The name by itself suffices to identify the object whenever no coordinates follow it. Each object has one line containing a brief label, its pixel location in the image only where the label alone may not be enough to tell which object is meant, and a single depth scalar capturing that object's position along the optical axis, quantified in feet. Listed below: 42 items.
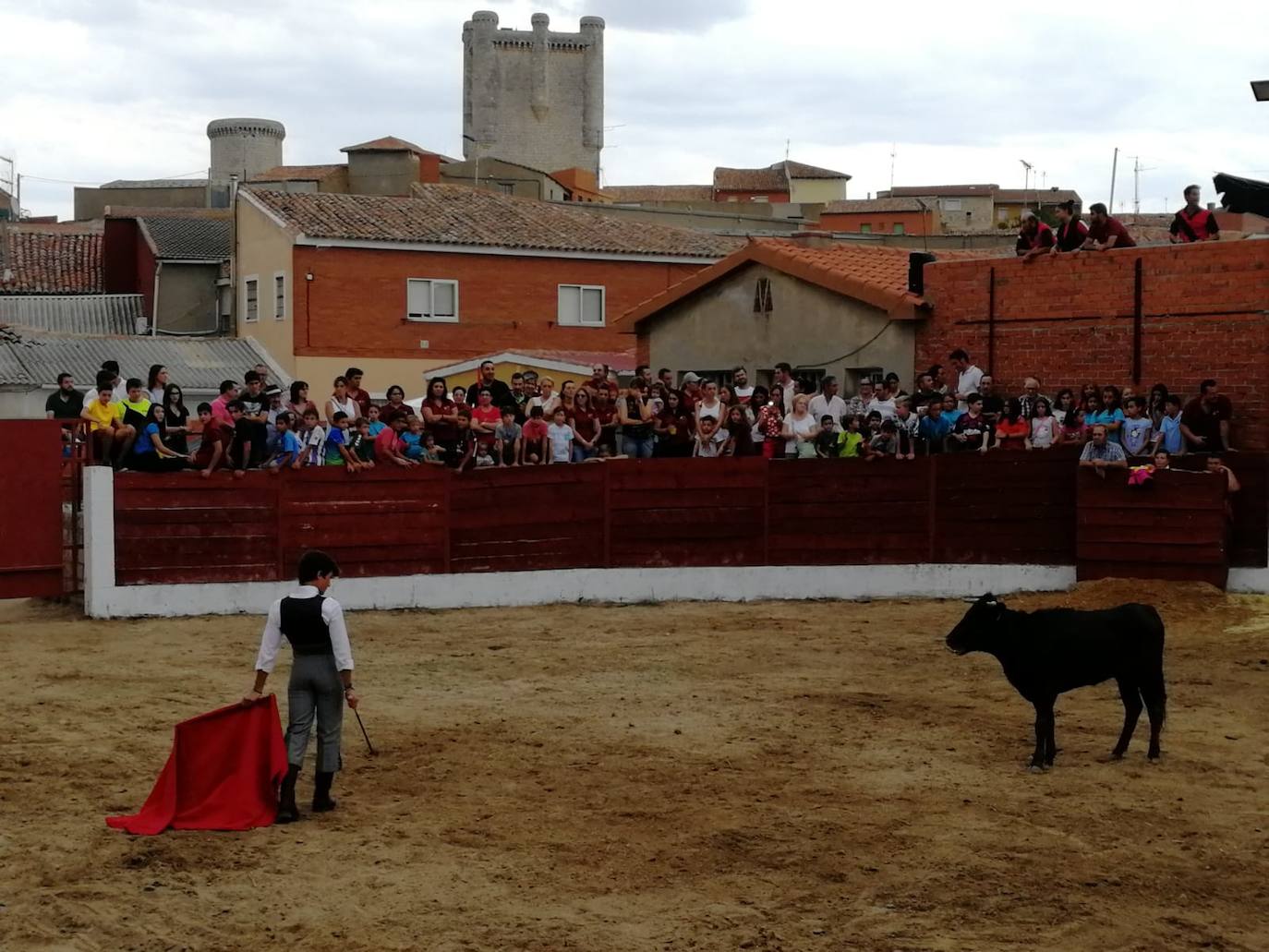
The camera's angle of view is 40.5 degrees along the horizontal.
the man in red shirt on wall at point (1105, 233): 65.10
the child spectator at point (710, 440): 60.49
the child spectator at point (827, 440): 61.00
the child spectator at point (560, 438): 59.11
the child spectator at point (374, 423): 57.90
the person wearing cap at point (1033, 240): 67.82
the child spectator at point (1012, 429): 59.52
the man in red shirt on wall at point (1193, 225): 64.28
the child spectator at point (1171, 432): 56.24
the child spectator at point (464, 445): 58.54
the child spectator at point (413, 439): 58.03
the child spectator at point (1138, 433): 56.75
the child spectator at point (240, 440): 55.77
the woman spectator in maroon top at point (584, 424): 59.82
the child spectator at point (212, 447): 55.31
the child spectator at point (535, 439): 59.00
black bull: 33.42
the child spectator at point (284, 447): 56.08
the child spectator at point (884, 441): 60.49
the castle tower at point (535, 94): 371.56
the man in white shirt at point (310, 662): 29.32
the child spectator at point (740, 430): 60.70
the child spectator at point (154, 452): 54.49
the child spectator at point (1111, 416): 57.52
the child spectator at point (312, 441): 56.75
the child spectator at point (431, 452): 58.85
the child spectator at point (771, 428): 61.05
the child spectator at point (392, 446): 57.57
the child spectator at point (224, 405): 55.47
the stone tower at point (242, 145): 337.72
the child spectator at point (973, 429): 59.88
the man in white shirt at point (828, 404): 61.77
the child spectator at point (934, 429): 59.93
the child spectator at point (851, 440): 60.64
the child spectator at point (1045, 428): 59.21
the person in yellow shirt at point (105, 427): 54.29
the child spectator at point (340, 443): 56.90
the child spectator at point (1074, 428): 58.95
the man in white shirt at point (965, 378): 63.72
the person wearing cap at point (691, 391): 61.41
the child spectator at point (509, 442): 58.44
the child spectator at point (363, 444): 57.36
